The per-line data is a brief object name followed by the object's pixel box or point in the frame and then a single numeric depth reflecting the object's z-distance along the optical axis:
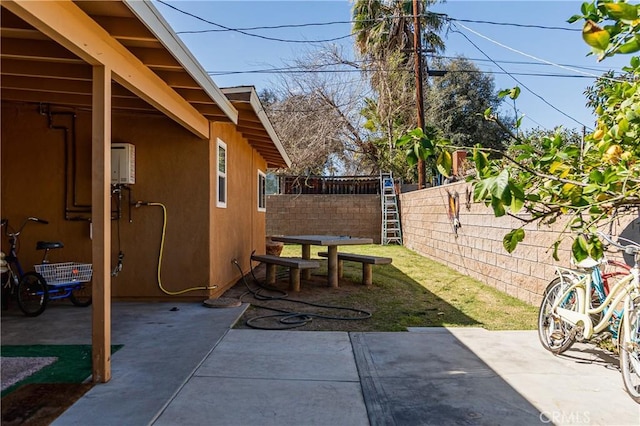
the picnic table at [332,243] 7.27
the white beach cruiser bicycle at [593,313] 3.02
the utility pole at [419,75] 13.54
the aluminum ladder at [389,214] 15.30
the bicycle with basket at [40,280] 5.18
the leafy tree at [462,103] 19.28
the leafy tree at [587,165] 1.39
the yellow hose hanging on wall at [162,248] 5.96
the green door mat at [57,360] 3.24
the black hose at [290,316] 4.93
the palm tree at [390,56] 18.62
